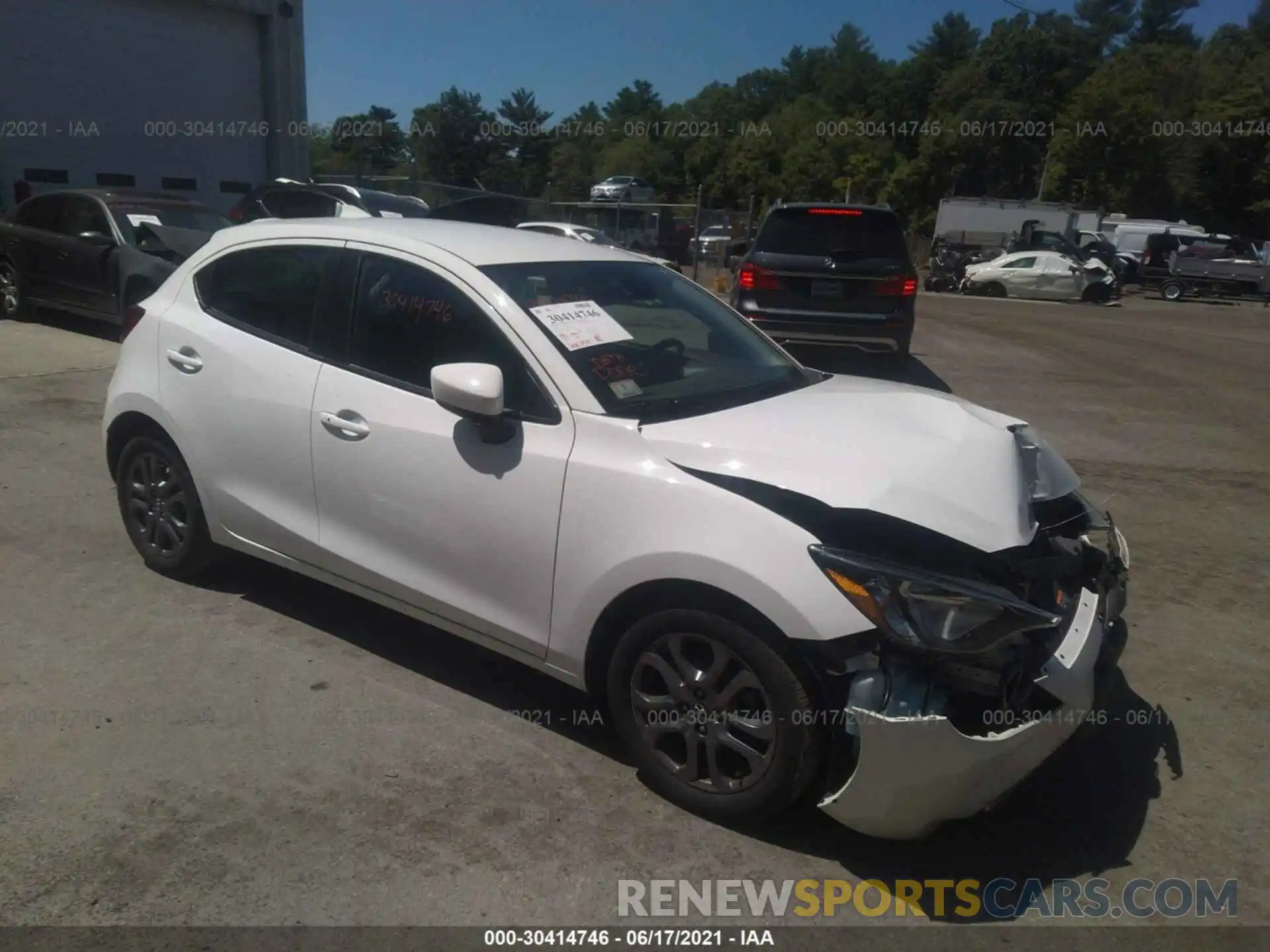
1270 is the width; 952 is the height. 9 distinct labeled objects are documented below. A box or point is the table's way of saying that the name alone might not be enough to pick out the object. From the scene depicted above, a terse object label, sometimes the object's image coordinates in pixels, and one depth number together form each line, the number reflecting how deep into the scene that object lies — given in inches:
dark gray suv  382.9
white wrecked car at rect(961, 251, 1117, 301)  1064.8
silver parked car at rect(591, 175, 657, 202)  1633.9
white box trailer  1470.2
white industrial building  693.9
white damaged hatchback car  107.7
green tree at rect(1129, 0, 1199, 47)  3309.5
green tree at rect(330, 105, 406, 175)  2234.3
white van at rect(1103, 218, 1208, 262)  1550.2
